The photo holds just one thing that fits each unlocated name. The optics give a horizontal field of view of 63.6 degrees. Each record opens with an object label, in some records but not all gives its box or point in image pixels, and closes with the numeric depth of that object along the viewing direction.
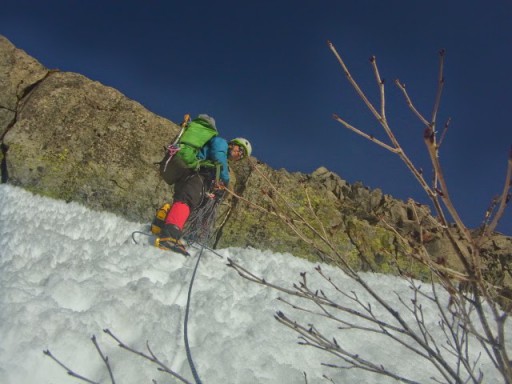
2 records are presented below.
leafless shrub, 1.02
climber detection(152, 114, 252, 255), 6.89
